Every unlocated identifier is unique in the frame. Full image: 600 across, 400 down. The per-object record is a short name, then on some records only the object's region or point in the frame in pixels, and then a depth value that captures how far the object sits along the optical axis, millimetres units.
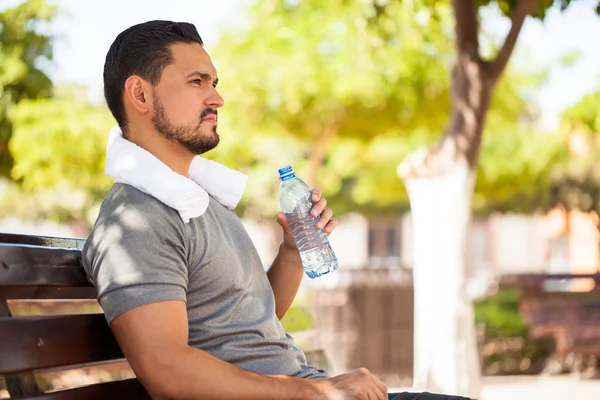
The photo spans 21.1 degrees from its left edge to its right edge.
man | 3436
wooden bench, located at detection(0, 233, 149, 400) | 3509
